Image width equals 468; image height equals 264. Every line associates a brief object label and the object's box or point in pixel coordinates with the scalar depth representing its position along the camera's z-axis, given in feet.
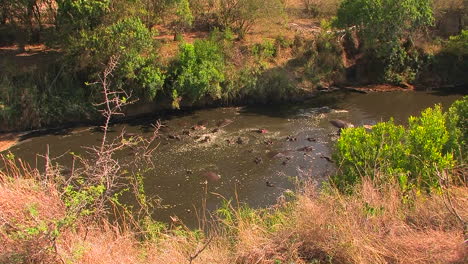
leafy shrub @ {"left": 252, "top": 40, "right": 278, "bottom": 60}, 96.78
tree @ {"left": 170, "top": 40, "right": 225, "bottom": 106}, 79.36
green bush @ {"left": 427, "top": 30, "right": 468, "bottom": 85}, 99.35
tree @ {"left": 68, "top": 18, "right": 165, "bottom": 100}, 72.54
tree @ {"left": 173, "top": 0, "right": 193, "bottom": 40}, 88.94
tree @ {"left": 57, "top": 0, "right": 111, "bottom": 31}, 71.05
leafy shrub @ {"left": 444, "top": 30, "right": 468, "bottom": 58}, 92.49
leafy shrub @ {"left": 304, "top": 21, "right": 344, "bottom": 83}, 97.25
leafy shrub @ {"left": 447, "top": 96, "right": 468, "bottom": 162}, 38.19
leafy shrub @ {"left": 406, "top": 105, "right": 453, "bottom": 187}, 34.35
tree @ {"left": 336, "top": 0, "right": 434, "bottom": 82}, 83.35
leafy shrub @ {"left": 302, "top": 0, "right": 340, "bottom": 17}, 119.96
